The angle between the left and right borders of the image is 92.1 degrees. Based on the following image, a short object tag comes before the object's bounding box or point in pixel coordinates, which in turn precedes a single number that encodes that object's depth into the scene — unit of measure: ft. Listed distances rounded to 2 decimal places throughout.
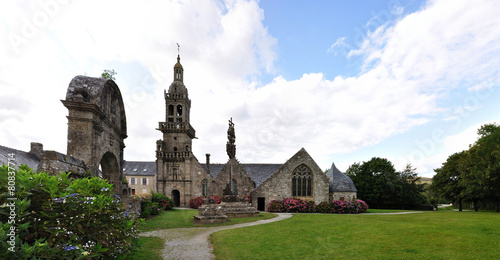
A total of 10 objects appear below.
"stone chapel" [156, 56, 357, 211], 96.07
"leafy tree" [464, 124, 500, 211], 83.61
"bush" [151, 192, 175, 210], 83.63
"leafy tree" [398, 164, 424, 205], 133.90
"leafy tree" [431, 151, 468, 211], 103.37
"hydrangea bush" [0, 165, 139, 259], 10.10
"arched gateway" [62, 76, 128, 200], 28.37
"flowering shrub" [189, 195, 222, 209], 109.29
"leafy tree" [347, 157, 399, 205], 131.75
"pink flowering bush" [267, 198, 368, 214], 89.35
